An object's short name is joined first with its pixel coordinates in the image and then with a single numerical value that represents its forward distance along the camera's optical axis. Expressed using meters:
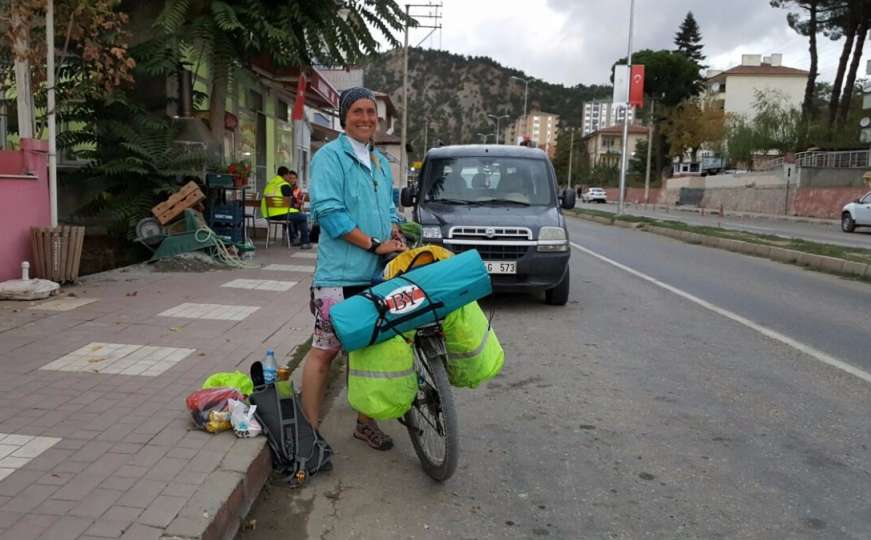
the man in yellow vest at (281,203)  13.55
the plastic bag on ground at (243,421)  3.73
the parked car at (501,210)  8.05
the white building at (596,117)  166.75
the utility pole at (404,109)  37.05
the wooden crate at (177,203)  10.11
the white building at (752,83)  97.04
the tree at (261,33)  9.84
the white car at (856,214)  25.31
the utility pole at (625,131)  32.41
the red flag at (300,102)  16.02
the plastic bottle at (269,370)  4.02
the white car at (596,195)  70.00
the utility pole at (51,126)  7.57
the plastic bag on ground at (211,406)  3.81
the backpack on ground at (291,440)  3.67
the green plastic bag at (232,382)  4.16
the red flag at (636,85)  30.61
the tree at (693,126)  68.50
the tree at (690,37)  85.06
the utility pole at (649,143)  67.50
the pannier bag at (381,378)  3.34
